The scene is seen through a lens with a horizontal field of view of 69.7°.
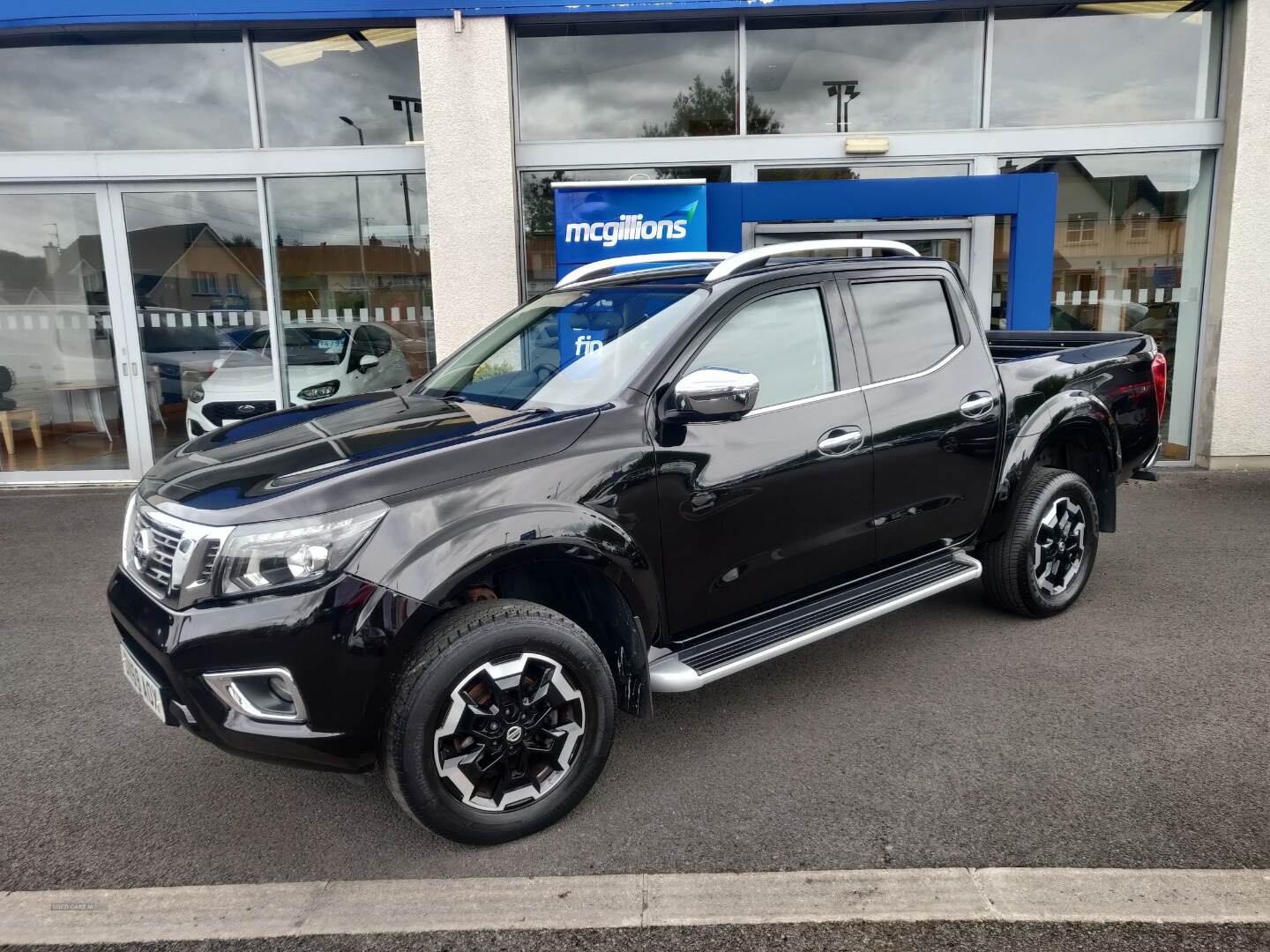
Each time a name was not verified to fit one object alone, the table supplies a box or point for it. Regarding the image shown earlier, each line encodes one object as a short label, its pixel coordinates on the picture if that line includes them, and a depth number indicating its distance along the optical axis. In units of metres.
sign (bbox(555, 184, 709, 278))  7.43
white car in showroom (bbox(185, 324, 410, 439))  8.57
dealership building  7.83
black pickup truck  2.53
